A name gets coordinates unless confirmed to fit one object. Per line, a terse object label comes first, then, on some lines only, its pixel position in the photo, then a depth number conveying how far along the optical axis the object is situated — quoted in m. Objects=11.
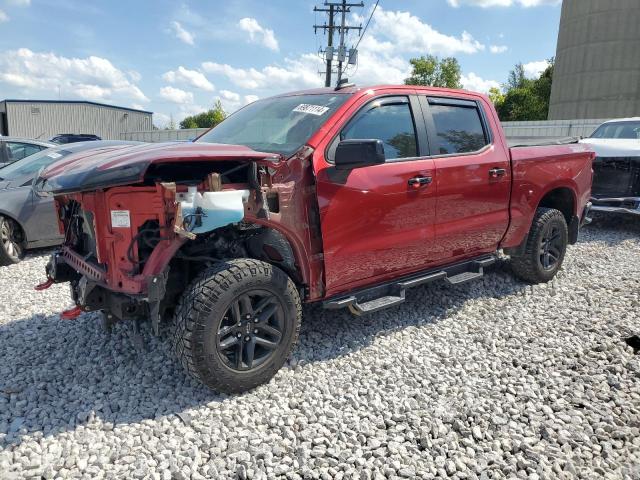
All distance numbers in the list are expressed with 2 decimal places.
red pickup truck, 2.83
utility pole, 25.31
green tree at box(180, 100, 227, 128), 67.62
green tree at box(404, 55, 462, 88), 52.94
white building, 36.16
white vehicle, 7.90
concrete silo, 41.44
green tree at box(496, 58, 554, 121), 46.75
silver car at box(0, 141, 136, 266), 6.10
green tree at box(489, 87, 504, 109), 50.73
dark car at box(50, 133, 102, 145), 21.11
